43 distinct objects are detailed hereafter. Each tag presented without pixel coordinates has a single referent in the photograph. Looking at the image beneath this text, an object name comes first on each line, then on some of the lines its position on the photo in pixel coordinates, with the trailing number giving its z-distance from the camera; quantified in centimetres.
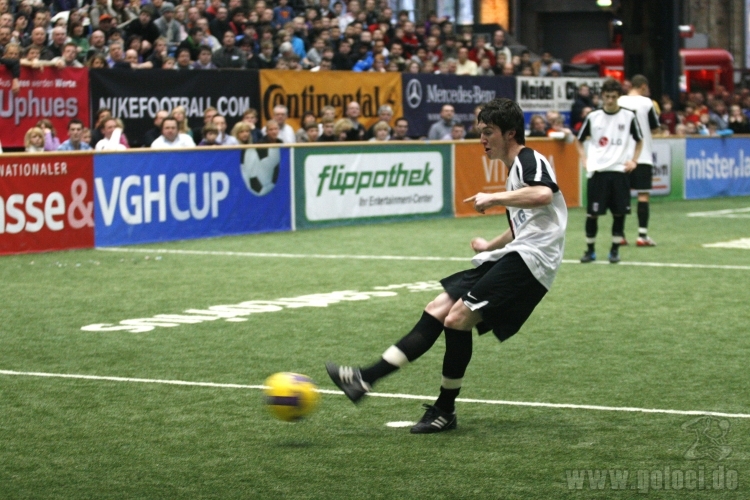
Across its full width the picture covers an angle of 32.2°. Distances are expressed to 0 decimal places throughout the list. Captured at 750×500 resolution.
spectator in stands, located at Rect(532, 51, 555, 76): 2992
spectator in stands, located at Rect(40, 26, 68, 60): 1839
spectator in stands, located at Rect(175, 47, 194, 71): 2025
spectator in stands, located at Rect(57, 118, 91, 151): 1664
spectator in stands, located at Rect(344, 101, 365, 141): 2091
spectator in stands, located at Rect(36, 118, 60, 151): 1686
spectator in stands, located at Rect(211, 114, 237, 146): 1834
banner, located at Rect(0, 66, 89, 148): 1733
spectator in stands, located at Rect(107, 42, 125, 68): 1938
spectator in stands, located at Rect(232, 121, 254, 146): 1867
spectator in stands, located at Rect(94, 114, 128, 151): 1708
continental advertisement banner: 2169
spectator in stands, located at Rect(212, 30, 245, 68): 2181
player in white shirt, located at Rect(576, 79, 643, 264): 1468
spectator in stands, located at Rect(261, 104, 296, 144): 1998
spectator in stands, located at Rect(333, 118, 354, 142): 2047
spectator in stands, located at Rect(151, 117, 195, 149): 1736
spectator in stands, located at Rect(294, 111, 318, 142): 2038
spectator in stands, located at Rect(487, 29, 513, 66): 2942
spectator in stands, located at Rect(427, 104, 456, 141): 2278
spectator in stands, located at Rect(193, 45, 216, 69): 2095
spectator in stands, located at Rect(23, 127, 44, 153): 1633
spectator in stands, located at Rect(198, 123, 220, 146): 1802
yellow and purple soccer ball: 635
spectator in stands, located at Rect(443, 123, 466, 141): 2253
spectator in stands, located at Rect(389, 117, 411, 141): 2181
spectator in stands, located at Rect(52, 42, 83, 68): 1819
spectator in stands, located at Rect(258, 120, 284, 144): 1923
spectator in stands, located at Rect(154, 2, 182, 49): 2155
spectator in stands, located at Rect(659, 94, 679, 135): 3023
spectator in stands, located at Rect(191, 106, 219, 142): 1870
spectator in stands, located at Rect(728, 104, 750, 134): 3072
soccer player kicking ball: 641
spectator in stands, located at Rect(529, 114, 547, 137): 2395
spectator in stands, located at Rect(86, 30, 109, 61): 1938
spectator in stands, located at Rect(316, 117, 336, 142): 2044
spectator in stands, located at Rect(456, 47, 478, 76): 2680
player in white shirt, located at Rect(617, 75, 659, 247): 1589
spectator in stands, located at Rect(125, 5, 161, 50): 2081
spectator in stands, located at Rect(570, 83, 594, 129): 2681
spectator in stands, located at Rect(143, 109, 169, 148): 1819
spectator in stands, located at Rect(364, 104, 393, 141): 2191
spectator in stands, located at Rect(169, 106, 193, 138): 1811
